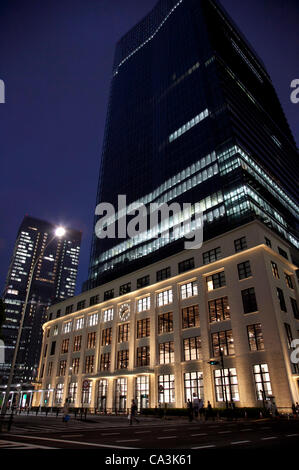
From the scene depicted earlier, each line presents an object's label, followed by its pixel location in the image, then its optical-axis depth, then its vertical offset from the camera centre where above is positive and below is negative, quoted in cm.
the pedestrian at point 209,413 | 2913 -172
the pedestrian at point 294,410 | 2705 -138
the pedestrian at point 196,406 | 3000 -113
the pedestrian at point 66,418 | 2547 -184
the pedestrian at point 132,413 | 2511 -146
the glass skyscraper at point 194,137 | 5919 +6230
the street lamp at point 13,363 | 1790 +186
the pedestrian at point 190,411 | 2640 -141
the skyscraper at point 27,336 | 18312 +3368
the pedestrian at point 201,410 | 3033 -150
